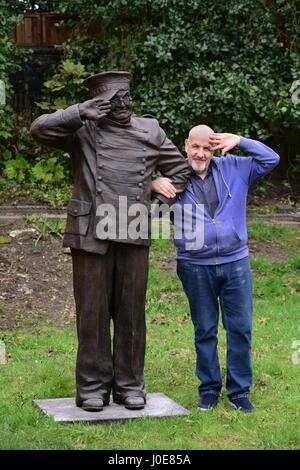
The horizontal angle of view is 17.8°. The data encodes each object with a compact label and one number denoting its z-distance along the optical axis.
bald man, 6.65
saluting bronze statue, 6.41
